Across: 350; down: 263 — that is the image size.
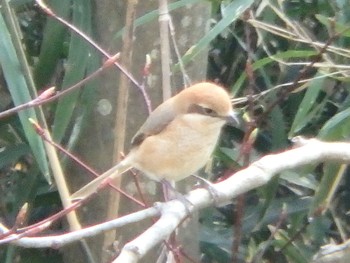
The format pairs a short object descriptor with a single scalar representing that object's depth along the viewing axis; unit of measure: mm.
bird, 4527
